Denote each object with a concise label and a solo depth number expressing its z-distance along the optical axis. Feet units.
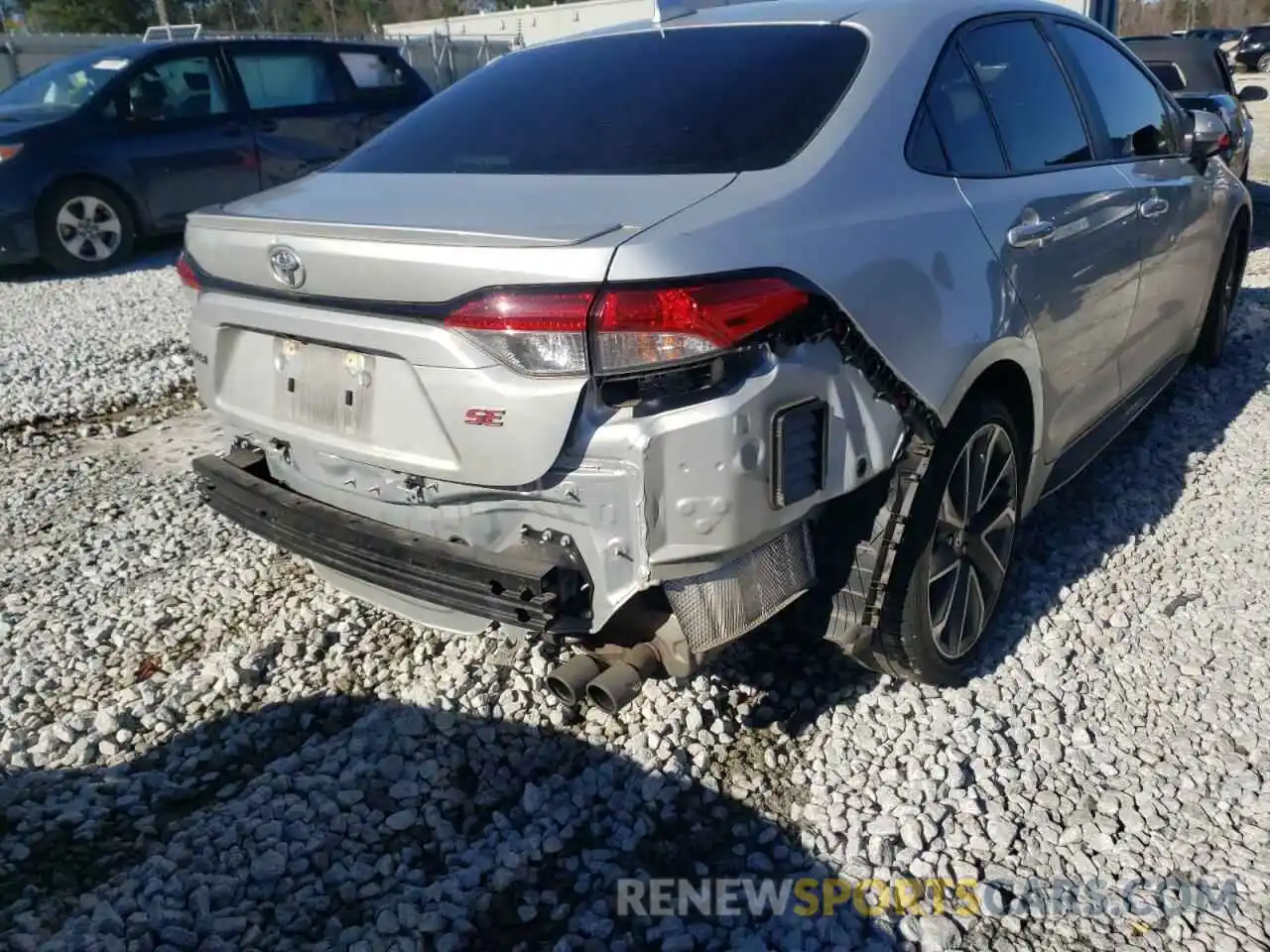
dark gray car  29.25
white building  120.67
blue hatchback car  26.81
